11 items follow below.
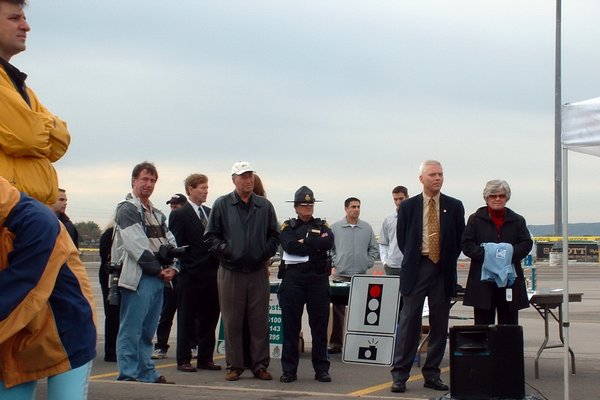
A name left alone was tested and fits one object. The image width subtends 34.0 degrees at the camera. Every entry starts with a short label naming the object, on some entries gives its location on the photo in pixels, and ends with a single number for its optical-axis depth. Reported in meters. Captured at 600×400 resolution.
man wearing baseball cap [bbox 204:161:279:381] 9.68
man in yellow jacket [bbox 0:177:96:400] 3.62
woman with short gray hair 9.17
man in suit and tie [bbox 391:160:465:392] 9.14
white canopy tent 7.45
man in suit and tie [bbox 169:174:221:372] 10.35
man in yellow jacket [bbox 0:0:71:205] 3.95
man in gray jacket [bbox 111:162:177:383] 8.73
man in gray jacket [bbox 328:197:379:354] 12.45
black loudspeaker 7.88
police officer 9.62
